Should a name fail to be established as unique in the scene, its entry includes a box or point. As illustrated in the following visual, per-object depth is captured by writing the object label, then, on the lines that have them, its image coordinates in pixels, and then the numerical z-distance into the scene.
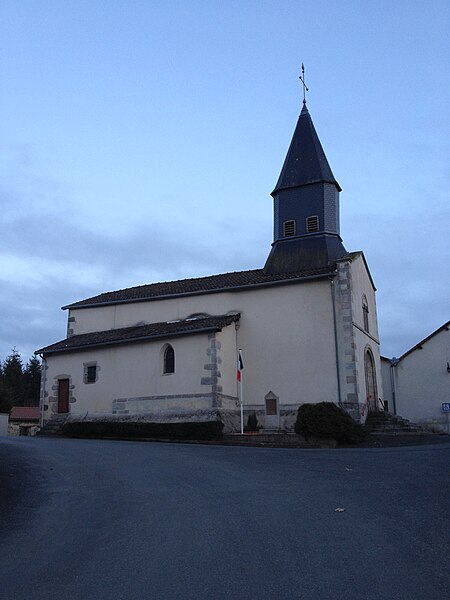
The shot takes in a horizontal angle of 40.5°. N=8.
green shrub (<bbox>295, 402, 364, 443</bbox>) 20.03
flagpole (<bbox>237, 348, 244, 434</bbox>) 25.12
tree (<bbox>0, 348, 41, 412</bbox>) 73.06
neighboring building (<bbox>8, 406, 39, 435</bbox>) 45.21
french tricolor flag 25.14
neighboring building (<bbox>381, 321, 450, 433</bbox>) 33.94
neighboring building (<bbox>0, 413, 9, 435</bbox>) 36.41
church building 25.12
